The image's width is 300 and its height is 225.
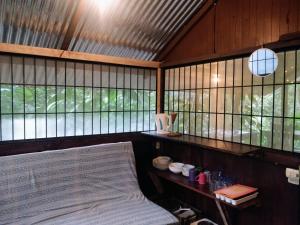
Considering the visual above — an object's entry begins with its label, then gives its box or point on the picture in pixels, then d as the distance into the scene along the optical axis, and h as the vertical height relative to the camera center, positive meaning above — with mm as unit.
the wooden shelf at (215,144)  2066 -339
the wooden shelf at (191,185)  2007 -746
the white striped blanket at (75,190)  2131 -799
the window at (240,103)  2000 +52
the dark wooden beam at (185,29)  2727 +936
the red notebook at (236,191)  2001 -690
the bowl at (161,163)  2930 -647
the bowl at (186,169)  2664 -654
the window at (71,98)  2414 +101
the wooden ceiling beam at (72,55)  2265 +537
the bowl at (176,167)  2773 -666
